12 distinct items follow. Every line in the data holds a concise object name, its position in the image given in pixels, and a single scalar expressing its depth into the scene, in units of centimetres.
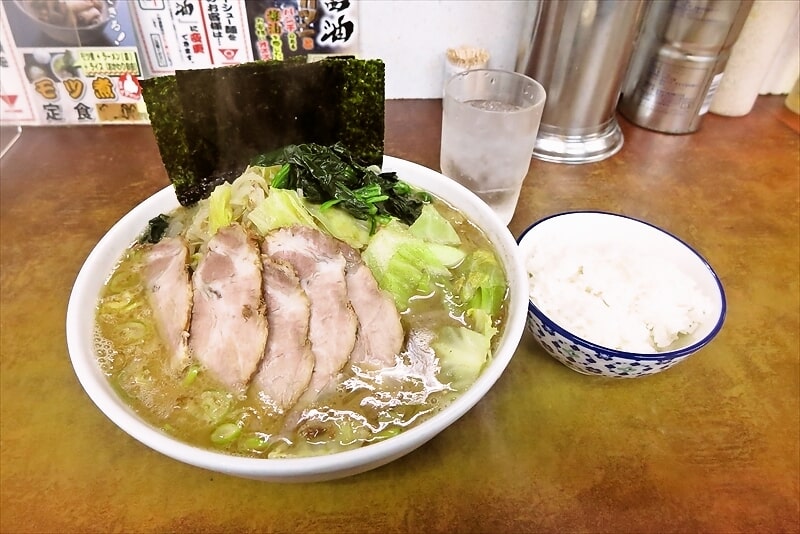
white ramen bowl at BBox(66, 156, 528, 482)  22
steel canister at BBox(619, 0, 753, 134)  47
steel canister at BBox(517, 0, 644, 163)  44
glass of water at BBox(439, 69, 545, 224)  38
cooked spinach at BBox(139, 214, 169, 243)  33
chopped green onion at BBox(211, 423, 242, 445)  25
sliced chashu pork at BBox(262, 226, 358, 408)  27
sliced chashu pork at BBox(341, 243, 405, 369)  28
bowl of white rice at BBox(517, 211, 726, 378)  30
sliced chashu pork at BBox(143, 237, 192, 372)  27
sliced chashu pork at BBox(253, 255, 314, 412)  26
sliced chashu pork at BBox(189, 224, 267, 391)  26
